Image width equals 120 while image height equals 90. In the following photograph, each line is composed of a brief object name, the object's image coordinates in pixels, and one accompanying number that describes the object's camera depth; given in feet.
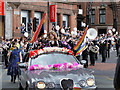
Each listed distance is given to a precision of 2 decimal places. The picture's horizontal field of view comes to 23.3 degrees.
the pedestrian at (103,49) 73.77
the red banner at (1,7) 109.81
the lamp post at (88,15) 143.74
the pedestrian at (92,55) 64.93
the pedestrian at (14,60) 40.27
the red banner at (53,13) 135.33
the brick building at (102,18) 185.47
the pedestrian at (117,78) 13.44
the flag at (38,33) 35.73
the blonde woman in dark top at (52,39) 40.37
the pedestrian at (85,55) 62.18
